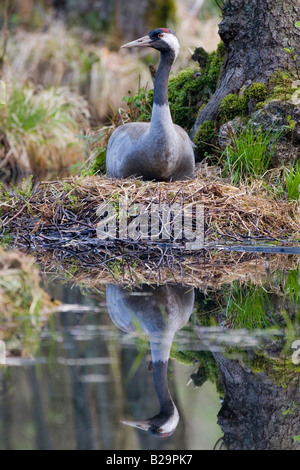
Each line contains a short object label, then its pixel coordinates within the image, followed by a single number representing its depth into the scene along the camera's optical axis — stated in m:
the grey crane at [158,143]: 11.48
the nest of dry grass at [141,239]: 9.76
